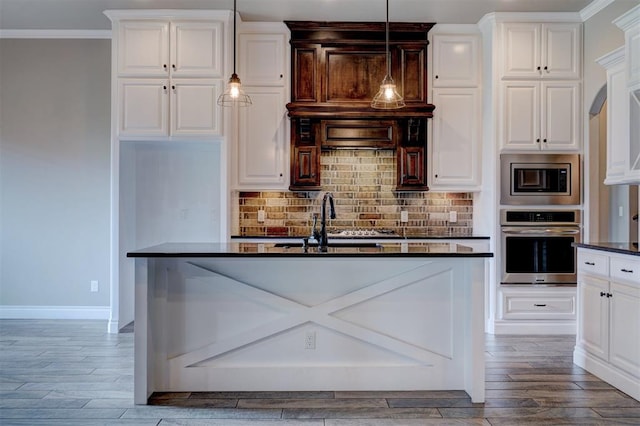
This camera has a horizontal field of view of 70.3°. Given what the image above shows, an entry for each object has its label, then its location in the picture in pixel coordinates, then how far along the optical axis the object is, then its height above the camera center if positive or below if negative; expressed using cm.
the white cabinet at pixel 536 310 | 450 -94
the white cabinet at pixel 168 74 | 449 +138
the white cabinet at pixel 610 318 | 289 -71
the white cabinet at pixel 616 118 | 337 +75
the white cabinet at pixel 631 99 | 318 +85
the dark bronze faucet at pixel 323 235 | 295 -14
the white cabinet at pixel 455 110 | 482 +112
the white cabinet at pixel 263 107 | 477 +113
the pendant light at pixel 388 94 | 312 +84
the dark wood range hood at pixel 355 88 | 476 +133
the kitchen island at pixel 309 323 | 290 -70
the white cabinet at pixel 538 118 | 458 +98
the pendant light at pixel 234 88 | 316 +88
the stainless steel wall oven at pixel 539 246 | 454 -31
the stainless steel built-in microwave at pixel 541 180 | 457 +35
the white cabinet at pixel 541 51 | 457 +166
